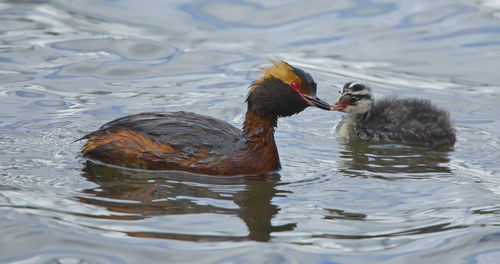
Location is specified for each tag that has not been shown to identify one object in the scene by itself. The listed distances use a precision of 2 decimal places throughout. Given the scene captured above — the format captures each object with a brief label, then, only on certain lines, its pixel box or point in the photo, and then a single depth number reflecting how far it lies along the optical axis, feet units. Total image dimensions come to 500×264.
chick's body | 64.75
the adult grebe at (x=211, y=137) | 53.62
